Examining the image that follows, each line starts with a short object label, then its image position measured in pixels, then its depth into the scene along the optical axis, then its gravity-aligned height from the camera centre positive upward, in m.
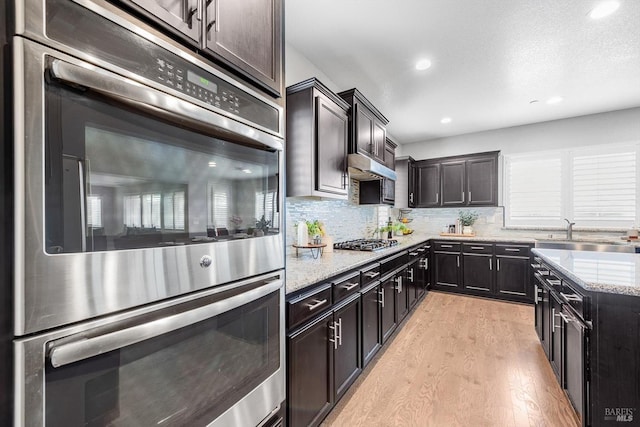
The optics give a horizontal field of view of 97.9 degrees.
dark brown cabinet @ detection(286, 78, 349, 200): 2.13 +0.57
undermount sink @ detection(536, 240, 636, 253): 3.51 -0.49
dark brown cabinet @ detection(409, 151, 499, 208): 4.65 +0.51
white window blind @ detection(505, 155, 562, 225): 4.46 +0.33
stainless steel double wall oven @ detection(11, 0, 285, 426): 0.54 -0.04
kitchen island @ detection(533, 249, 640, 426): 1.41 -0.71
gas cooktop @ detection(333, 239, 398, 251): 2.85 -0.38
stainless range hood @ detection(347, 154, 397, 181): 2.68 +0.45
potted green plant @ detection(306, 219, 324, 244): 2.58 -0.19
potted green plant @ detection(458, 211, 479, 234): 4.94 -0.18
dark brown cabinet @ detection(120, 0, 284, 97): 0.81 +0.62
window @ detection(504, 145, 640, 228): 4.00 +0.34
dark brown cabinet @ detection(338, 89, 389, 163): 2.73 +0.90
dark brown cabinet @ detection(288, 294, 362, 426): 1.40 -0.89
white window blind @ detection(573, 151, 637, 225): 3.98 +0.31
